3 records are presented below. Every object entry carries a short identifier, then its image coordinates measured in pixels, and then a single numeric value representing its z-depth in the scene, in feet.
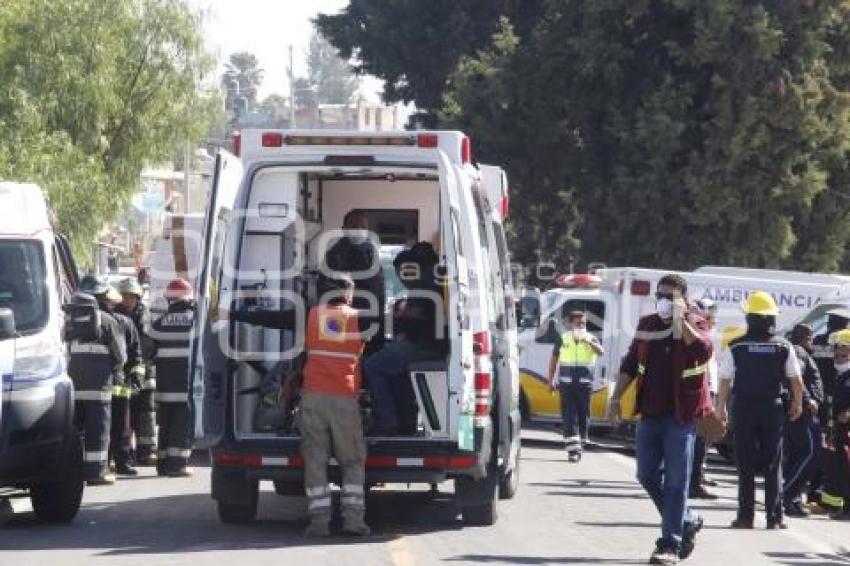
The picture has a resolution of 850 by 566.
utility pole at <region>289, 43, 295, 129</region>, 282.36
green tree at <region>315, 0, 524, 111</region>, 150.20
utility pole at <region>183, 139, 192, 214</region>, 134.00
